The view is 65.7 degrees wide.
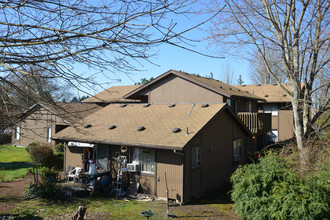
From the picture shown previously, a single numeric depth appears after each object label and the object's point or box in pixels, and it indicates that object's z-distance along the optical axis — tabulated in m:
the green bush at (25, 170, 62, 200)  12.45
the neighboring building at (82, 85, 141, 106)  32.19
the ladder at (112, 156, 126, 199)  12.83
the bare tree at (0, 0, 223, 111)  3.58
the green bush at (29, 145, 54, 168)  18.88
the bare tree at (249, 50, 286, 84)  36.23
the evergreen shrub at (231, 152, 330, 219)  7.73
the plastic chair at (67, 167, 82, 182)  14.34
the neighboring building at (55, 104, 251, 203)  12.16
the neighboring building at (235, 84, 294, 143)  28.25
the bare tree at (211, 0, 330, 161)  11.38
